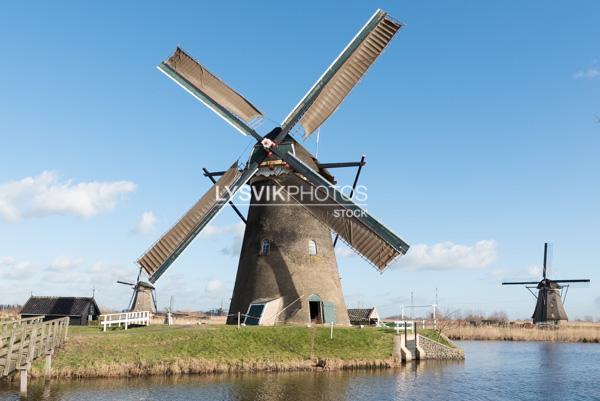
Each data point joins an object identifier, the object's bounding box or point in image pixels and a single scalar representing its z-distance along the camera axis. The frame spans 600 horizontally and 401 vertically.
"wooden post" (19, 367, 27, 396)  16.25
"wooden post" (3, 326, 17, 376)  15.60
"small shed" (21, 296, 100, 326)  37.56
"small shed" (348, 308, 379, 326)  35.62
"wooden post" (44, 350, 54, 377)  18.87
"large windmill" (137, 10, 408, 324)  24.61
